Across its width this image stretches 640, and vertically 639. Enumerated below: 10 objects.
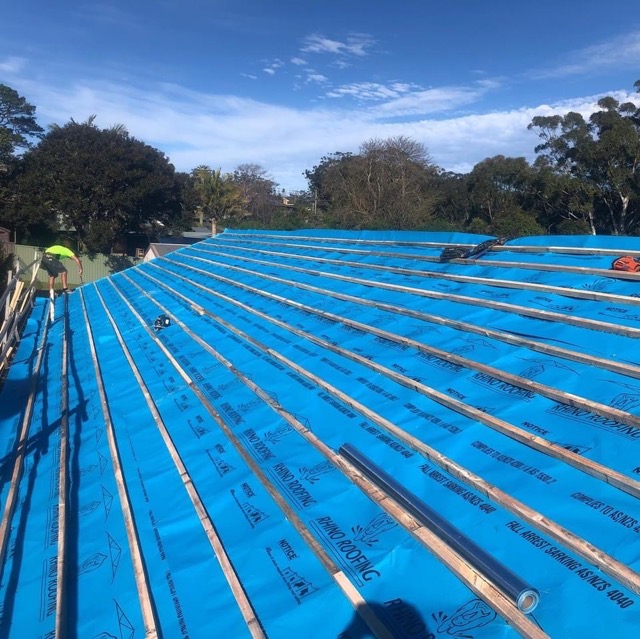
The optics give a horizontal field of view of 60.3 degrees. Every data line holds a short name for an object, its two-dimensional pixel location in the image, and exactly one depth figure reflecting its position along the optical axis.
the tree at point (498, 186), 30.08
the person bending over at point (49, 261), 14.55
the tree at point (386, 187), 30.50
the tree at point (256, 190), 61.31
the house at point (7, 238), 35.10
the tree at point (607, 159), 24.97
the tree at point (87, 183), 34.41
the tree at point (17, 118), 46.00
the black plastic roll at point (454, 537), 2.52
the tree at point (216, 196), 44.72
